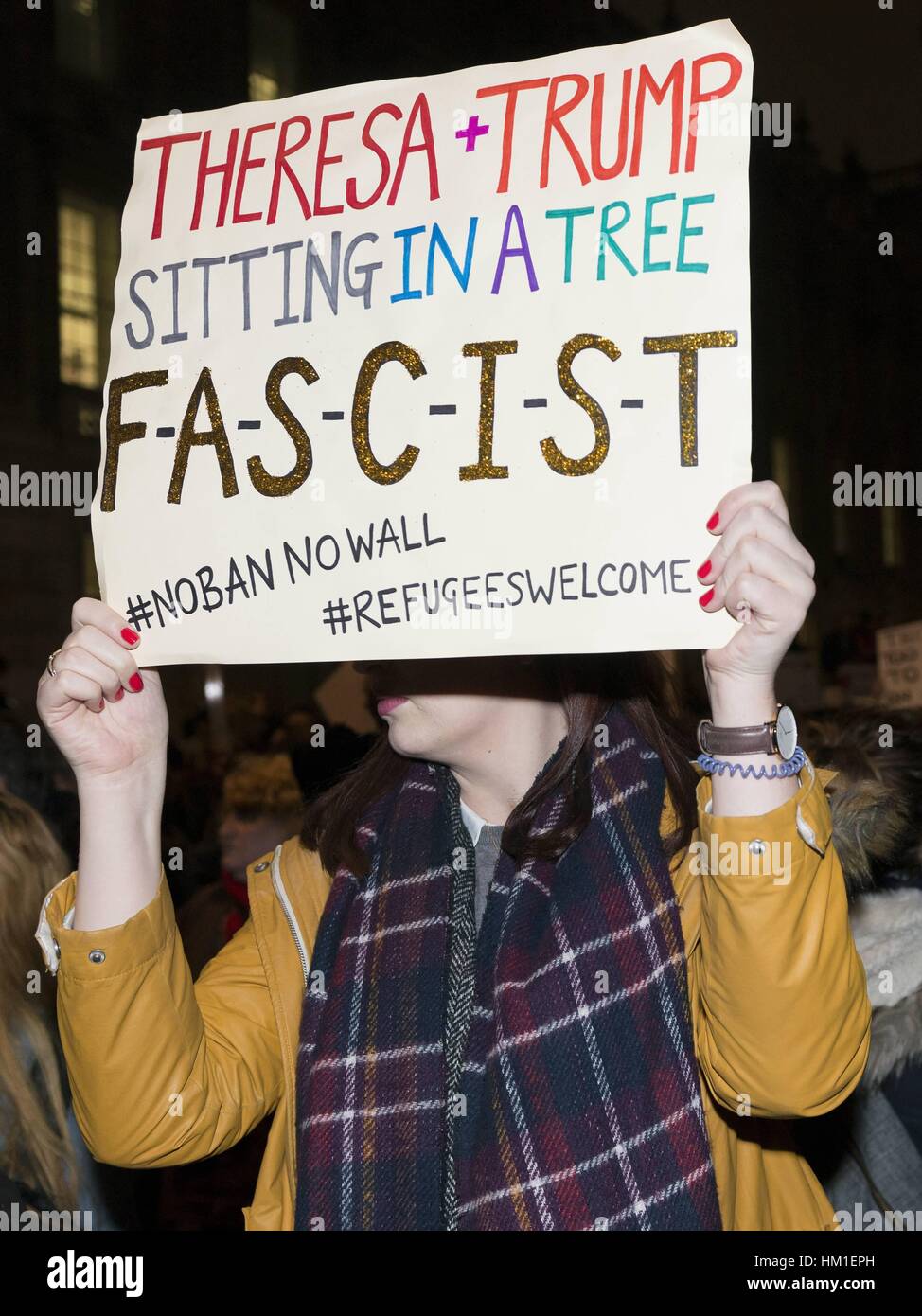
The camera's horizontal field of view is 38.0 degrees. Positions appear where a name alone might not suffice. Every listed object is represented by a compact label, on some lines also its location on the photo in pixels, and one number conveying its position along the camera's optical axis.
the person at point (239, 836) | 4.41
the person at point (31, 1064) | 2.63
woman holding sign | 1.59
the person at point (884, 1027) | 2.60
